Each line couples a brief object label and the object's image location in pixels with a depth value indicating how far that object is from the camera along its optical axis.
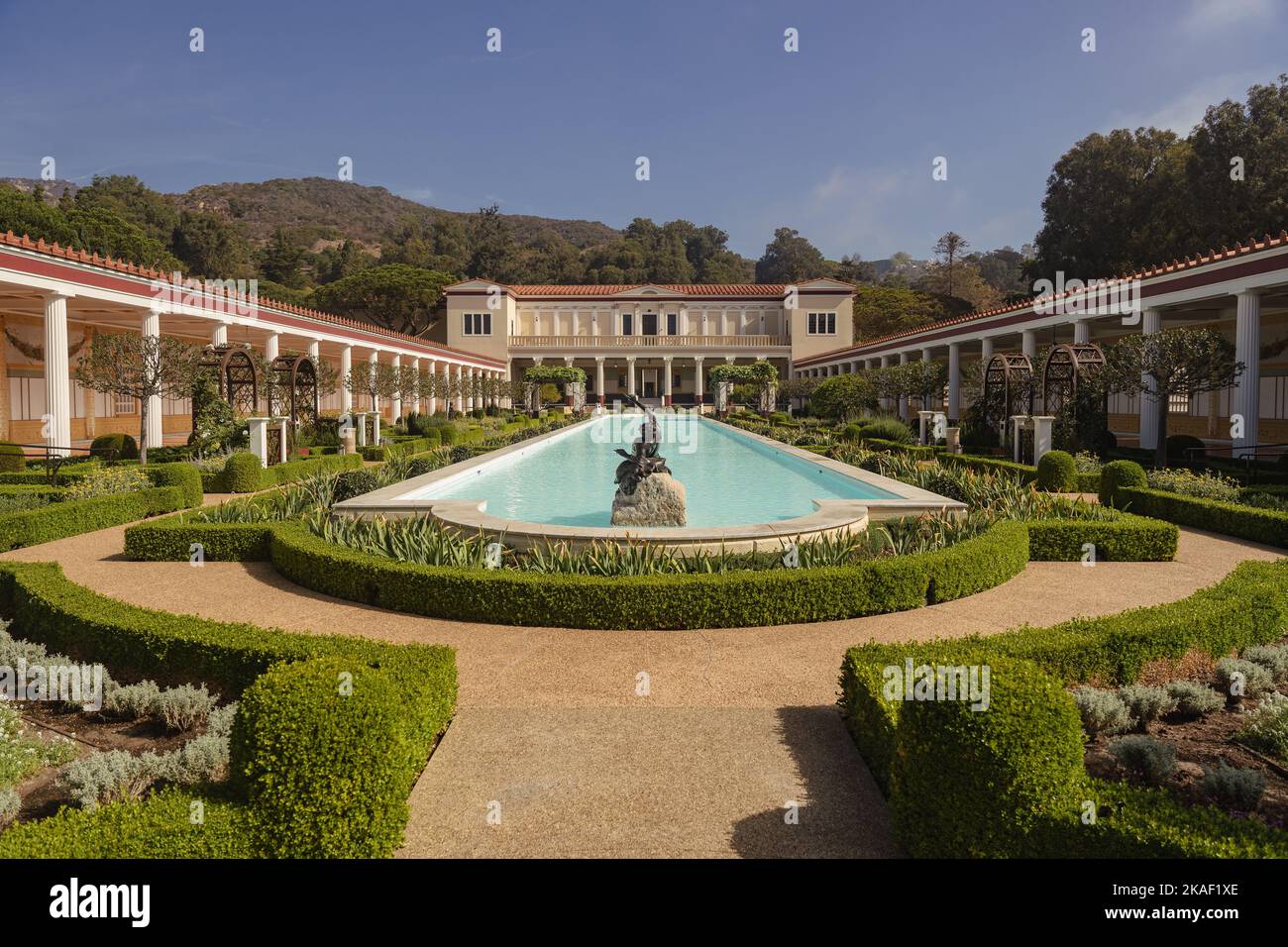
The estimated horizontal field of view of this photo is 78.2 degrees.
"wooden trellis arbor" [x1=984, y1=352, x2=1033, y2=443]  17.98
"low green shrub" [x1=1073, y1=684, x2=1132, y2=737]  3.93
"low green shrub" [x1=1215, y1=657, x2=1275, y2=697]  4.46
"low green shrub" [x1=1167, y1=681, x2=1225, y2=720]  4.21
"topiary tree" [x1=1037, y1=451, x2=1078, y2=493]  12.61
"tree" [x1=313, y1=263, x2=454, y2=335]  56.84
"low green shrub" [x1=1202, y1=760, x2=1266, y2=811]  3.18
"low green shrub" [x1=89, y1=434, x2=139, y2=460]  15.91
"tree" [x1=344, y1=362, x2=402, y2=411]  25.41
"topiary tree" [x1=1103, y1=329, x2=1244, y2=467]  13.81
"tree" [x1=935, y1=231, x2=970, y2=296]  77.73
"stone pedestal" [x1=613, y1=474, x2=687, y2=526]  9.11
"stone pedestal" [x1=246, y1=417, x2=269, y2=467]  15.44
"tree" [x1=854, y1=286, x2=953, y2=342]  57.47
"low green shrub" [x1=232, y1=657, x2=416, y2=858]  2.74
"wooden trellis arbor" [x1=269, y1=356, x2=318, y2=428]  19.31
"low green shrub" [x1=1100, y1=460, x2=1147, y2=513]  11.46
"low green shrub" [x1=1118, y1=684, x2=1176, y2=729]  4.12
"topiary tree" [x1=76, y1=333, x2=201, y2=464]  15.30
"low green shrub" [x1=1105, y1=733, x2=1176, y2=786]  3.42
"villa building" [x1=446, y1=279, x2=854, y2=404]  52.28
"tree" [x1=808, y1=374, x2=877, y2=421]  28.84
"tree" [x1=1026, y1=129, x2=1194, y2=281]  36.28
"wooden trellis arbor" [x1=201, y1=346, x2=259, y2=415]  16.86
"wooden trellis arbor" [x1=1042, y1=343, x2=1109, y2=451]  15.87
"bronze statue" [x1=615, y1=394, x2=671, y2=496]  9.20
